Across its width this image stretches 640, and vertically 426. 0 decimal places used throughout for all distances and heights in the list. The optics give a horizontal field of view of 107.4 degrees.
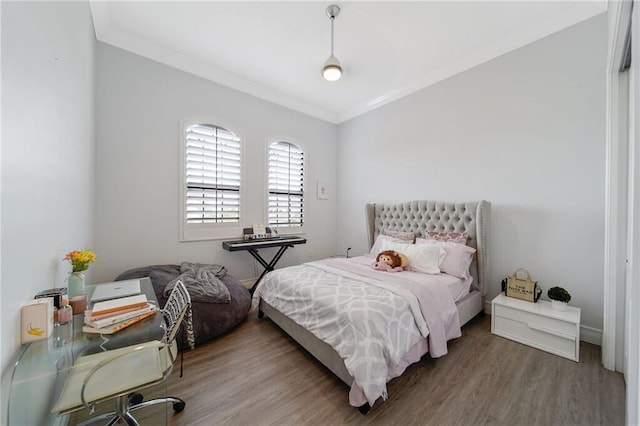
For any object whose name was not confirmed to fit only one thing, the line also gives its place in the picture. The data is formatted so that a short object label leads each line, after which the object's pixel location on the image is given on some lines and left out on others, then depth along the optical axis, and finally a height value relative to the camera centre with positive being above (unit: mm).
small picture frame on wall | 4852 +426
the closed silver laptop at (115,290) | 1548 -572
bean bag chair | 2307 -998
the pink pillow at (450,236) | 2938 -318
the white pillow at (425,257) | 2715 -534
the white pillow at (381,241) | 3410 -434
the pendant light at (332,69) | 2676 +1631
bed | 1596 -786
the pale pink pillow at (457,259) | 2668 -551
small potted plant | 2195 -803
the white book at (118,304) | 1266 -541
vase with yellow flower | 1354 -369
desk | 831 -629
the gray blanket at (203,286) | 2342 -786
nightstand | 2055 -1071
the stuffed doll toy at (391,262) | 2750 -598
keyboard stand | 3402 -513
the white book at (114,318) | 1200 -569
